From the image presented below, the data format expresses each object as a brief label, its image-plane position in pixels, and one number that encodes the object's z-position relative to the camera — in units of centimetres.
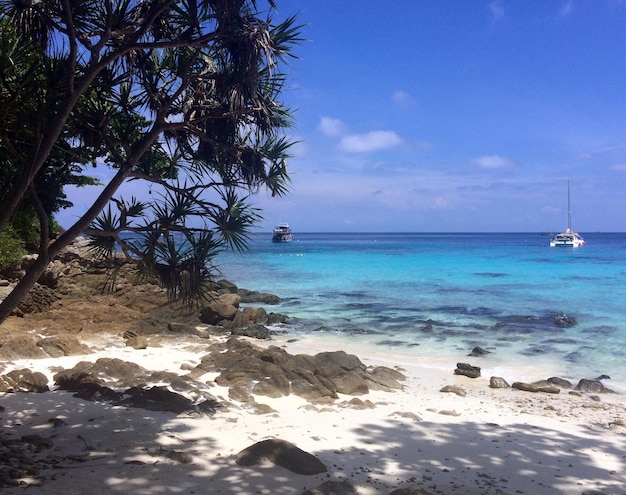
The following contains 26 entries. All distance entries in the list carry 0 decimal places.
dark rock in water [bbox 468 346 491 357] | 1251
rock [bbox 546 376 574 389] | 970
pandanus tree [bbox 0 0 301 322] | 427
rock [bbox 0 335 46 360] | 771
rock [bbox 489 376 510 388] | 948
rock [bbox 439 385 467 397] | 873
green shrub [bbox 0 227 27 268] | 837
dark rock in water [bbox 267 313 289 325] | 1672
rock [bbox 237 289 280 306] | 2210
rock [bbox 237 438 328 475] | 455
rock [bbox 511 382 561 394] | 921
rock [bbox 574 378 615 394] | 942
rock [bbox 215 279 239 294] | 2170
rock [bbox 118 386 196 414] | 610
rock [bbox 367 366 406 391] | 870
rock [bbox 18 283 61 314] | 1125
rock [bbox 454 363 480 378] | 1021
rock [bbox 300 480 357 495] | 403
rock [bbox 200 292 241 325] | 1463
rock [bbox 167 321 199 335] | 1202
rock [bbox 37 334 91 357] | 834
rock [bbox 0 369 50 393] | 632
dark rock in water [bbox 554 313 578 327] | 1705
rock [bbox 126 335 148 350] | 984
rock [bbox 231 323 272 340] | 1347
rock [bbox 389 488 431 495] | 409
